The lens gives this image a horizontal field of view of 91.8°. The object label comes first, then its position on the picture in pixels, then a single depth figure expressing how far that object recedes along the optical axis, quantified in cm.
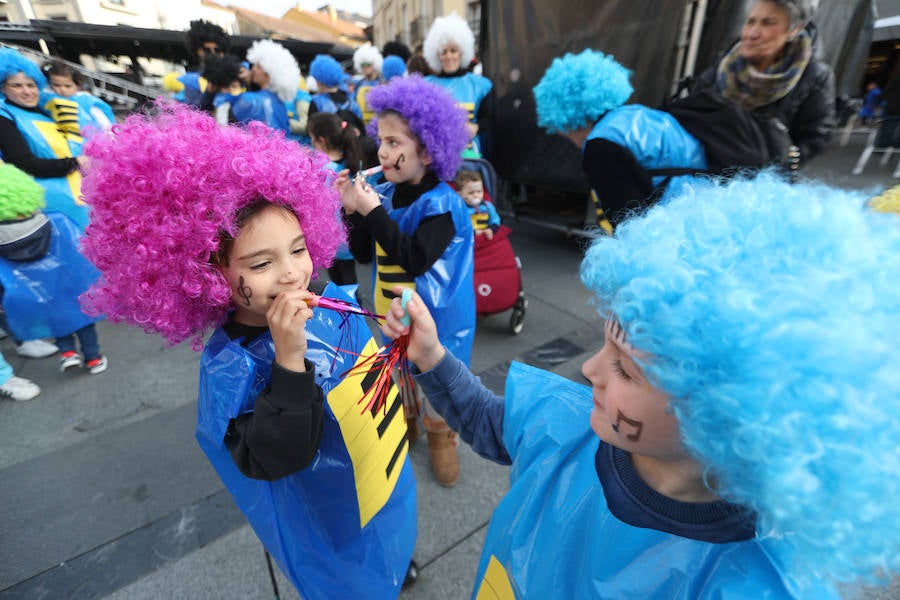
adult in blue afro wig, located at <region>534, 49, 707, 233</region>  207
